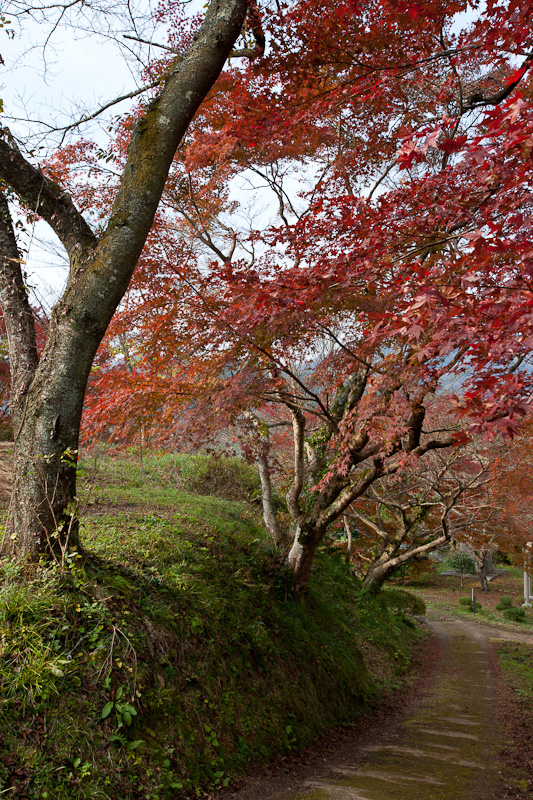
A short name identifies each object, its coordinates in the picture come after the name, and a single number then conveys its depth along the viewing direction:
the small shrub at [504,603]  22.12
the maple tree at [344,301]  3.30
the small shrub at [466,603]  22.35
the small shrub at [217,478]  13.83
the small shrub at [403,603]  13.73
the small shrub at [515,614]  20.30
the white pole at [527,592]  23.09
